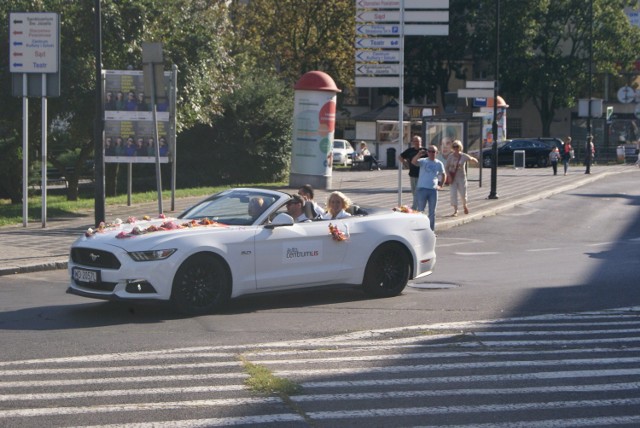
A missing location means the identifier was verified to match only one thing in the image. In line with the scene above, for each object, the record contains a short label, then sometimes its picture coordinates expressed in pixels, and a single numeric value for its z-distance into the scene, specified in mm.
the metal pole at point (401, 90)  22136
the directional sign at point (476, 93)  29625
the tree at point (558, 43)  65062
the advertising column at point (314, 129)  30719
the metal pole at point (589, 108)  43406
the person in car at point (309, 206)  12961
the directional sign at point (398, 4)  22438
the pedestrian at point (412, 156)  22078
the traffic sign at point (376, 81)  22344
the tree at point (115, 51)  25203
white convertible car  11188
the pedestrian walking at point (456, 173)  23562
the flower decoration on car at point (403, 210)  13914
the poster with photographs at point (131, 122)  21547
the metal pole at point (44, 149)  20016
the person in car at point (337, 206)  13039
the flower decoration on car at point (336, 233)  12469
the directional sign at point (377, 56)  22625
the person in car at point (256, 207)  12172
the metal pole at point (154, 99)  18047
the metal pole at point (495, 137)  28375
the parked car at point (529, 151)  54000
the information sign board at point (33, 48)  19875
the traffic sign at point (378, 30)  22328
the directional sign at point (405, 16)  22406
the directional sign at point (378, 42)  22453
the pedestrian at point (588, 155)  43188
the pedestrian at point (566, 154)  42812
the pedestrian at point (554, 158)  42144
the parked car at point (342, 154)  54062
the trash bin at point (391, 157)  47281
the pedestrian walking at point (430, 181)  20172
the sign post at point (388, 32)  22406
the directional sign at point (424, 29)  22766
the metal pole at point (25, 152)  20047
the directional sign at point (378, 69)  22547
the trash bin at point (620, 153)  56562
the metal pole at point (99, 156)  17500
